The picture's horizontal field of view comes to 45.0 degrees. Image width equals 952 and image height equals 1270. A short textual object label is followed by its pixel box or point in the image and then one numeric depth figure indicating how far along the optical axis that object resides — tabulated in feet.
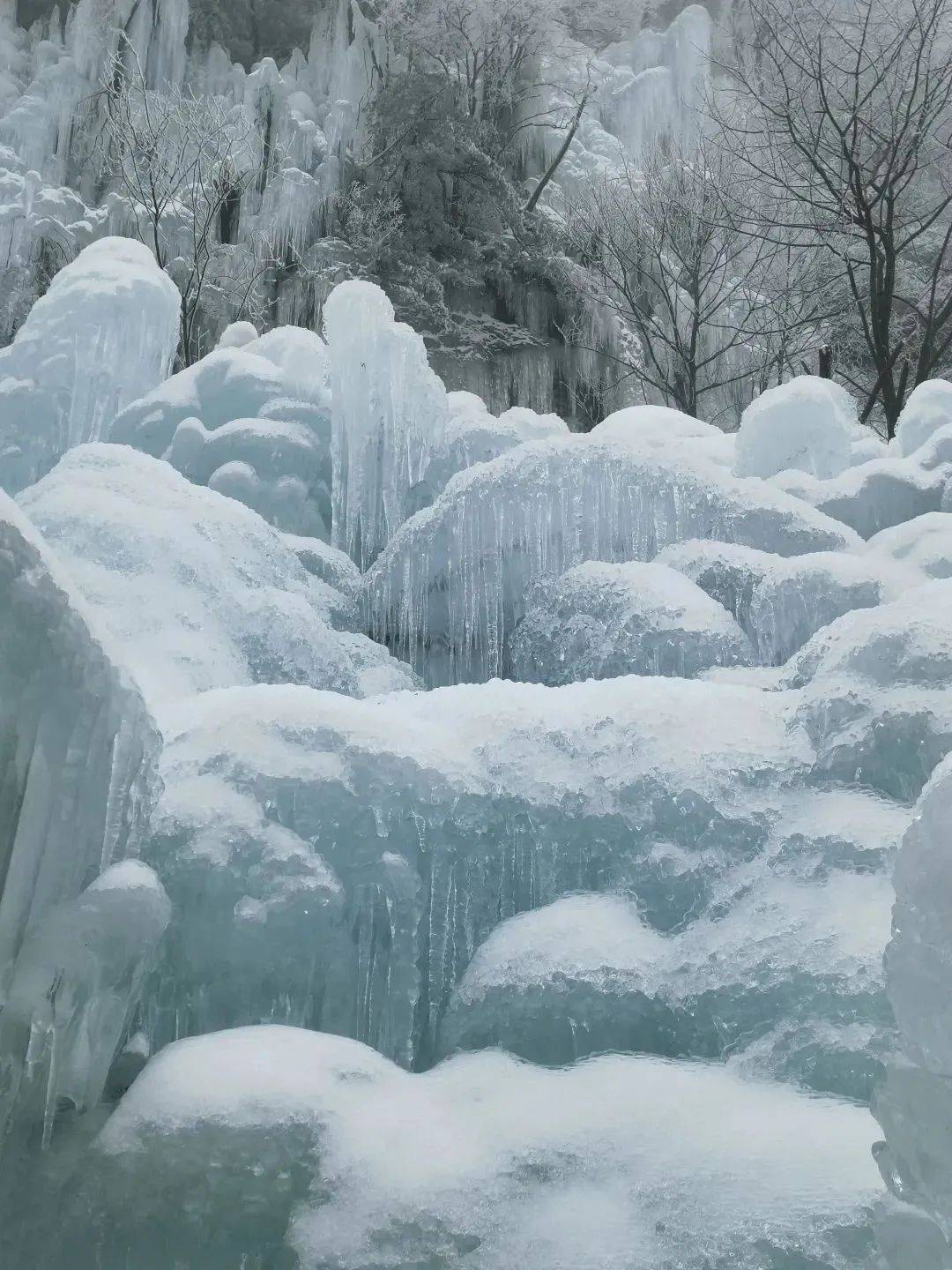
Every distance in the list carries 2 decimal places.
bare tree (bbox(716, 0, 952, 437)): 28.84
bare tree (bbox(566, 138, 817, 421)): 40.52
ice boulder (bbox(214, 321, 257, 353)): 32.14
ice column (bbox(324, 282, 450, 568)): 22.33
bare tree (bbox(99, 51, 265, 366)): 40.63
